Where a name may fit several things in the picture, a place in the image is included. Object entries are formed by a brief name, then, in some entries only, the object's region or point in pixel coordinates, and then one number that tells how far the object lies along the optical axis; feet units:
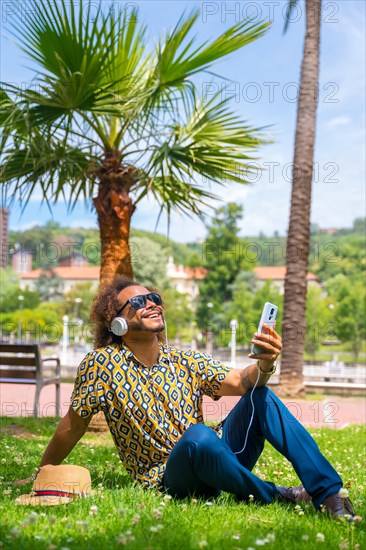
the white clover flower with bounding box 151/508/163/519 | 9.39
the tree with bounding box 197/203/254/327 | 187.83
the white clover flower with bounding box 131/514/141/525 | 9.04
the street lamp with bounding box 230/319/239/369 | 71.10
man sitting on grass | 10.15
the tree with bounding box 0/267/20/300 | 240.12
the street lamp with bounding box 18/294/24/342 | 215.67
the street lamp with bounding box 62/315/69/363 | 81.03
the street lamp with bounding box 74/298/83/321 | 224.53
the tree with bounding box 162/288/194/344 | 190.29
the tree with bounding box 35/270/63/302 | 327.67
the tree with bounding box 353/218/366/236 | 538.88
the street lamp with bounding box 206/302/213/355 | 166.86
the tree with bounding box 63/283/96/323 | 222.07
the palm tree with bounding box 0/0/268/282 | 22.93
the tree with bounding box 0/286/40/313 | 242.78
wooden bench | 27.71
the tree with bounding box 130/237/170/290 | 197.67
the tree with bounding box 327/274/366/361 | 147.95
